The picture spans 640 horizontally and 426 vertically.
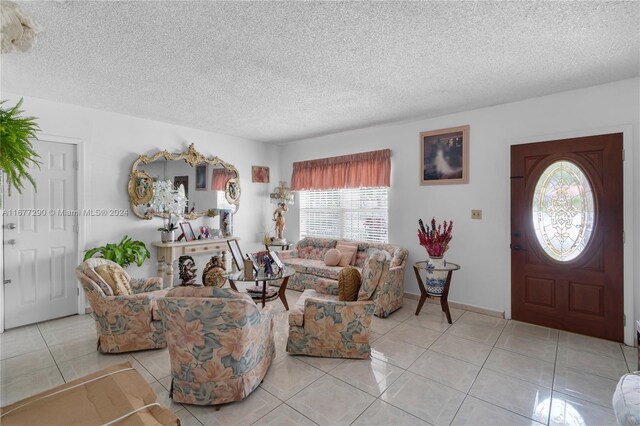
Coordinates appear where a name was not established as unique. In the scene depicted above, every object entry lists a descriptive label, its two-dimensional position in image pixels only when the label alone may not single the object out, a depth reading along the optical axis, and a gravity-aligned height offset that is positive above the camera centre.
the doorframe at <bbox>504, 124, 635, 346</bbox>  2.97 -0.19
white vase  3.59 -0.77
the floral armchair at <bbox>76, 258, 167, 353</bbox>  2.76 -0.96
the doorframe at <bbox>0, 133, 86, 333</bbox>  3.84 +0.10
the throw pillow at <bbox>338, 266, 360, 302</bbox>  2.79 -0.68
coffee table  3.28 -0.73
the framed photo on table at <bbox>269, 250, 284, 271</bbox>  3.54 -0.58
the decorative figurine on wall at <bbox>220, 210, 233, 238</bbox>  5.23 -0.19
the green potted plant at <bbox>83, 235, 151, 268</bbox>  3.71 -0.50
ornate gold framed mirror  4.34 +0.43
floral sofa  3.73 -0.82
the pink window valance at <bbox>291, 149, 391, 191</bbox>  4.75 +0.68
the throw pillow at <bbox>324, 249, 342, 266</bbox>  4.63 -0.70
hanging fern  0.90 +0.21
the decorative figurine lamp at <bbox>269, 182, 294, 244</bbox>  5.88 +0.11
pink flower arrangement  3.63 -0.36
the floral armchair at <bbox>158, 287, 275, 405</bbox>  1.94 -0.85
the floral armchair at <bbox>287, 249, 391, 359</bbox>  2.67 -1.02
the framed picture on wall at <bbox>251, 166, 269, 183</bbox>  5.81 +0.73
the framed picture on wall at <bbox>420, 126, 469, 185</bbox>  4.01 +0.76
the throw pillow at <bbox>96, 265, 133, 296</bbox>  2.90 -0.65
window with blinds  4.91 -0.04
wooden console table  4.33 -0.58
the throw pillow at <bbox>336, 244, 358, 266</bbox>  4.65 -0.67
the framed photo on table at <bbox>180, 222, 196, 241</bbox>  4.66 -0.30
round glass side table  3.57 -0.91
